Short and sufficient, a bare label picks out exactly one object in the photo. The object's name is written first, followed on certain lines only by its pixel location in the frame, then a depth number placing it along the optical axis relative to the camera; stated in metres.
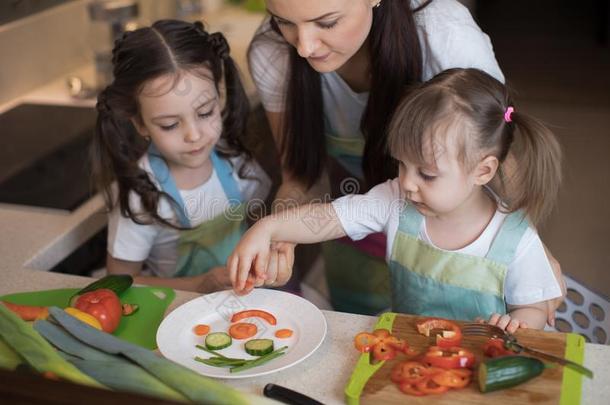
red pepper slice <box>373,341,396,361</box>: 1.09
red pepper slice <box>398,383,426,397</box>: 1.01
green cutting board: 1.23
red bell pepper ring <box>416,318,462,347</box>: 1.10
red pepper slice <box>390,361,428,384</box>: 1.03
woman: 1.33
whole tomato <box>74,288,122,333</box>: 1.21
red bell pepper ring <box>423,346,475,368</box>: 1.05
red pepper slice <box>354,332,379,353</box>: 1.11
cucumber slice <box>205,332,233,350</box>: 1.16
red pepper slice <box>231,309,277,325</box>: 1.21
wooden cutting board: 0.99
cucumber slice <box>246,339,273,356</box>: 1.13
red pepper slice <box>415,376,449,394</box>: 1.01
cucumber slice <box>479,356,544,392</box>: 0.99
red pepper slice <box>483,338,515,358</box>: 1.06
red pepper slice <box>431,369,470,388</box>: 1.02
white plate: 1.11
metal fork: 1.02
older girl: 1.50
